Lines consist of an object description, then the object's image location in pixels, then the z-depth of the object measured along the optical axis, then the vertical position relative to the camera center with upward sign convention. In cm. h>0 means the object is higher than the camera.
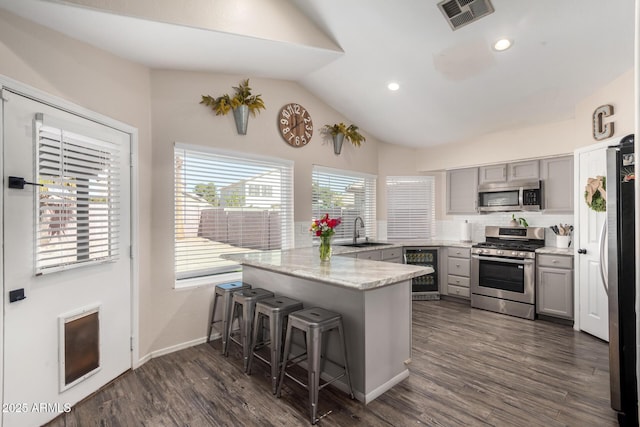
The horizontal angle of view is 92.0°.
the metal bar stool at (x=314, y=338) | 211 -88
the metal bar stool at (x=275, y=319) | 245 -88
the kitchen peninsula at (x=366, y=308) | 225 -75
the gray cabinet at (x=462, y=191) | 510 +40
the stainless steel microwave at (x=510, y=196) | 439 +27
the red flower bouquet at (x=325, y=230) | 274 -14
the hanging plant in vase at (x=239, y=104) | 336 +125
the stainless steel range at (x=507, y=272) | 411 -81
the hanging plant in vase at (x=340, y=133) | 465 +125
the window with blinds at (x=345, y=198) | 459 +28
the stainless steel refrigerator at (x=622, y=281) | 196 -44
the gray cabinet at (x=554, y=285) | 382 -92
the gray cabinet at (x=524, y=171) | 441 +63
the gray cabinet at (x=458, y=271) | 481 -90
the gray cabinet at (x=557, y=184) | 415 +40
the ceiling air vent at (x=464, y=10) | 243 +165
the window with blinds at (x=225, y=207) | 326 +9
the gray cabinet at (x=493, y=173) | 473 +64
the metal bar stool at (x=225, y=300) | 311 -90
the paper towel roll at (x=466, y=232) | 524 -30
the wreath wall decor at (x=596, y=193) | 332 +22
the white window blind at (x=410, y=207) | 564 +13
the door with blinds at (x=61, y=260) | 193 -32
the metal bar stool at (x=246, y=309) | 277 -89
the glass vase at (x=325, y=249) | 278 -31
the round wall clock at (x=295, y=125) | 402 +121
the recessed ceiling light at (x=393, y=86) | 374 +158
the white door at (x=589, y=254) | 338 -47
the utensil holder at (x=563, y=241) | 422 -38
